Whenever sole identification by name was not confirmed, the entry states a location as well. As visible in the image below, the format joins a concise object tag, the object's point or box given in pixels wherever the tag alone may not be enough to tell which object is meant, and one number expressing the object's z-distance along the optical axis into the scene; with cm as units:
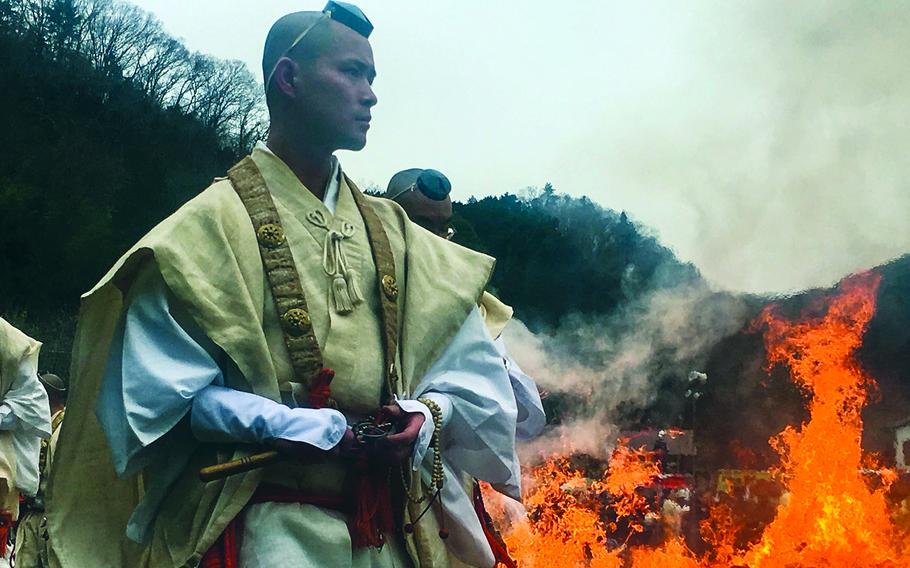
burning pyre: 1131
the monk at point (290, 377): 298
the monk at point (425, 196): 538
